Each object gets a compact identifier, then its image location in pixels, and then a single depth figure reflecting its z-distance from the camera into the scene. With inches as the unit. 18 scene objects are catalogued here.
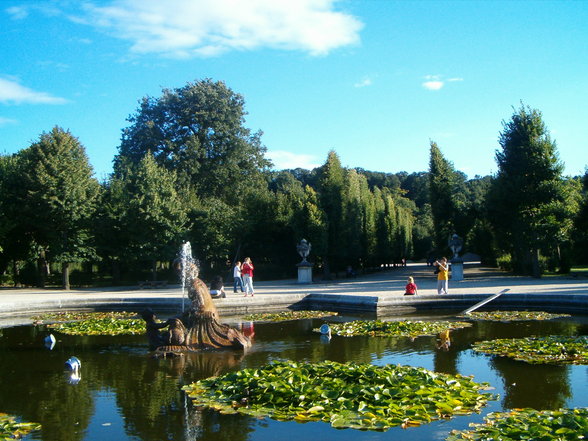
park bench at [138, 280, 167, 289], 1241.4
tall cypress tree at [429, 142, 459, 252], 1368.1
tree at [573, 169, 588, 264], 1261.1
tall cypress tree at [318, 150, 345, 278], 1331.2
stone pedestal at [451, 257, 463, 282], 1168.2
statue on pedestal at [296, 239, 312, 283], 1213.7
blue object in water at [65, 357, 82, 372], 395.2
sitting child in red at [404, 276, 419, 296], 807.7
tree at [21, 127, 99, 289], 1183.6
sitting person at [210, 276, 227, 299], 785.6
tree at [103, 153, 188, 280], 1219.9
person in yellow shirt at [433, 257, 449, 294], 813.2
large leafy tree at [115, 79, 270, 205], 1838.1
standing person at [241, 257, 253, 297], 880.9
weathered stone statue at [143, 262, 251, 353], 464.1
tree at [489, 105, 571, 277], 1171.3
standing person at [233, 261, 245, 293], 950.4
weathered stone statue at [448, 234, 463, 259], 1164.3
